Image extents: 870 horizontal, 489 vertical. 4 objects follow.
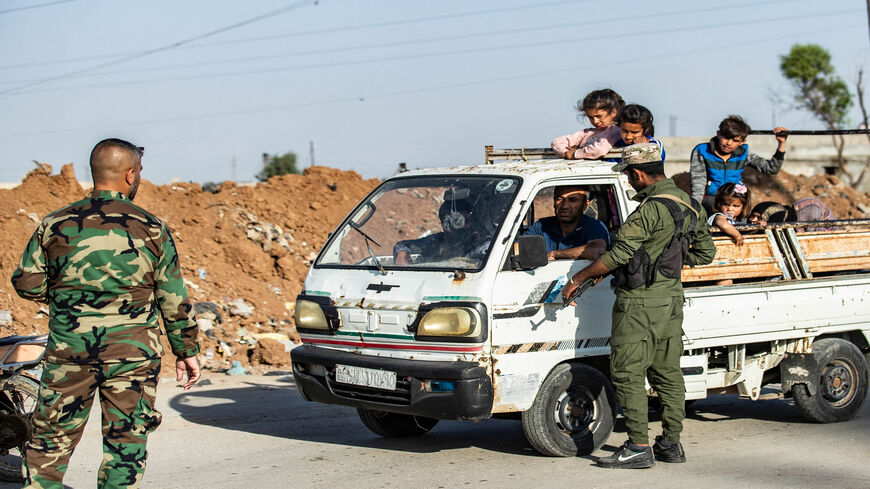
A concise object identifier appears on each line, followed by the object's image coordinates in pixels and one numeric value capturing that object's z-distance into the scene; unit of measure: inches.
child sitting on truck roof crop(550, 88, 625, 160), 289.9
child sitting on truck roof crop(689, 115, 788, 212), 324.5
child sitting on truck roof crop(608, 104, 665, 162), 269.7
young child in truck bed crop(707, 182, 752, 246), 309.3
